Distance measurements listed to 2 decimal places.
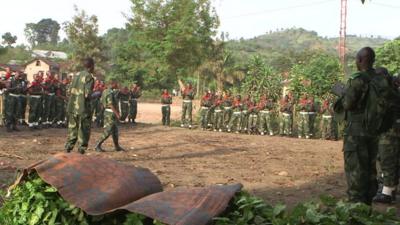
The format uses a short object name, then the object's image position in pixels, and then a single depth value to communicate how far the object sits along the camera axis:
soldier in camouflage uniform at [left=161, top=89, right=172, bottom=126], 22.06
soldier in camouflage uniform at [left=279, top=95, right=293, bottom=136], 20.28
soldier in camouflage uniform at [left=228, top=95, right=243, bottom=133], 21.45
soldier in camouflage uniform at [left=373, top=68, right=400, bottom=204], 6.91
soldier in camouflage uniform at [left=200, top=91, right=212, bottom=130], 22.00
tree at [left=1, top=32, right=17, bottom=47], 95.25
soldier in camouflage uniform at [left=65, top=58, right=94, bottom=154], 9.05
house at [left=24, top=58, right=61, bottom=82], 65.38
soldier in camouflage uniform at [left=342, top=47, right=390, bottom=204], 5.35
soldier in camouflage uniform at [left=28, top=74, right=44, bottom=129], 15.98
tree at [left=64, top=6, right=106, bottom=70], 53.09
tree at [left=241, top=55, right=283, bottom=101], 25.55
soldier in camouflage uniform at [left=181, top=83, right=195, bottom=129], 21.53
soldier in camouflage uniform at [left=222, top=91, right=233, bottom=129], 21.97
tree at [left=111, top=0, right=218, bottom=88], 44.28
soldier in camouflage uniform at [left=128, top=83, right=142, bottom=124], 21.36
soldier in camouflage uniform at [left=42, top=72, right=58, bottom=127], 16.73
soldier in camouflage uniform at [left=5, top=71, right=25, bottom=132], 15.05
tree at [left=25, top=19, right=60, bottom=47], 137.00
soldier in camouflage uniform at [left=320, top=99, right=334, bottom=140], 19.53
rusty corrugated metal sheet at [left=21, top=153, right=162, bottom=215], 3.92
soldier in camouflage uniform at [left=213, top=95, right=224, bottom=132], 22.08
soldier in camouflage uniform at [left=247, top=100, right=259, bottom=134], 21.30
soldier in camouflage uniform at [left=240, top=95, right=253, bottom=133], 21.41
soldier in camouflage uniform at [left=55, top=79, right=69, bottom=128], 17.23
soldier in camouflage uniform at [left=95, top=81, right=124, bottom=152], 11.48
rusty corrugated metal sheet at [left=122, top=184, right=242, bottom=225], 3.28
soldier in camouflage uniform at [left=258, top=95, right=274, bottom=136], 20.95
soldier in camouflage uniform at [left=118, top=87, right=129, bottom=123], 20.81
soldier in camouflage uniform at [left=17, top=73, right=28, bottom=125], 15.47
